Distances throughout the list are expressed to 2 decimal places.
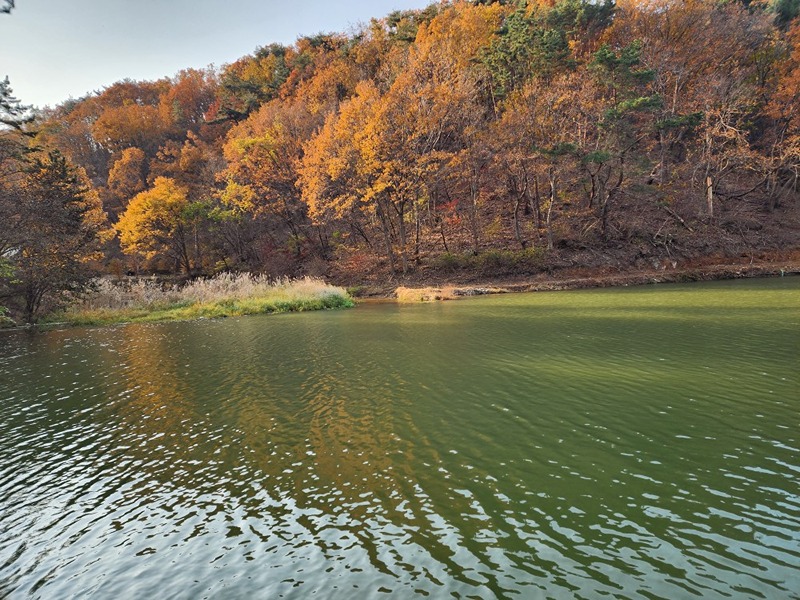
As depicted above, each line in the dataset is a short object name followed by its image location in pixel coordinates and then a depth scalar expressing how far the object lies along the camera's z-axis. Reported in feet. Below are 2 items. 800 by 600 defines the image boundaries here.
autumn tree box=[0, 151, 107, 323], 73.10
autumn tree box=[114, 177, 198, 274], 149.79
